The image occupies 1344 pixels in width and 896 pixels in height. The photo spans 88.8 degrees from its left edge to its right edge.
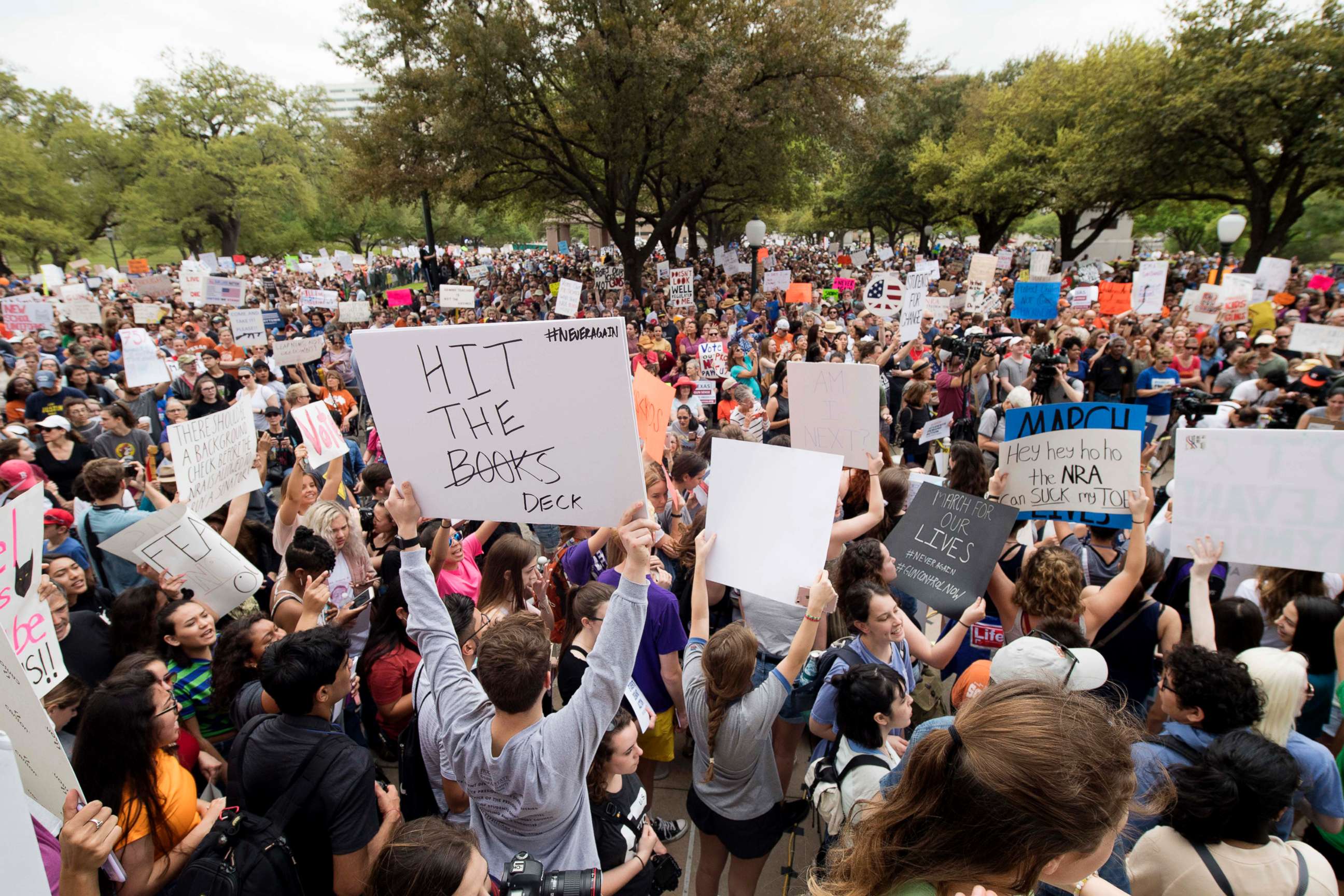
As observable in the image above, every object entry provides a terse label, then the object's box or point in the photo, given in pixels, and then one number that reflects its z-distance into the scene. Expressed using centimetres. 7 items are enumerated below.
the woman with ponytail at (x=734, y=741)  269
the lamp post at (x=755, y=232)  1948
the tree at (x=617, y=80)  1809
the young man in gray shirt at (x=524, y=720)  206
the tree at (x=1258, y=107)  1997
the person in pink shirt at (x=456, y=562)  401
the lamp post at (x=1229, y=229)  1449
